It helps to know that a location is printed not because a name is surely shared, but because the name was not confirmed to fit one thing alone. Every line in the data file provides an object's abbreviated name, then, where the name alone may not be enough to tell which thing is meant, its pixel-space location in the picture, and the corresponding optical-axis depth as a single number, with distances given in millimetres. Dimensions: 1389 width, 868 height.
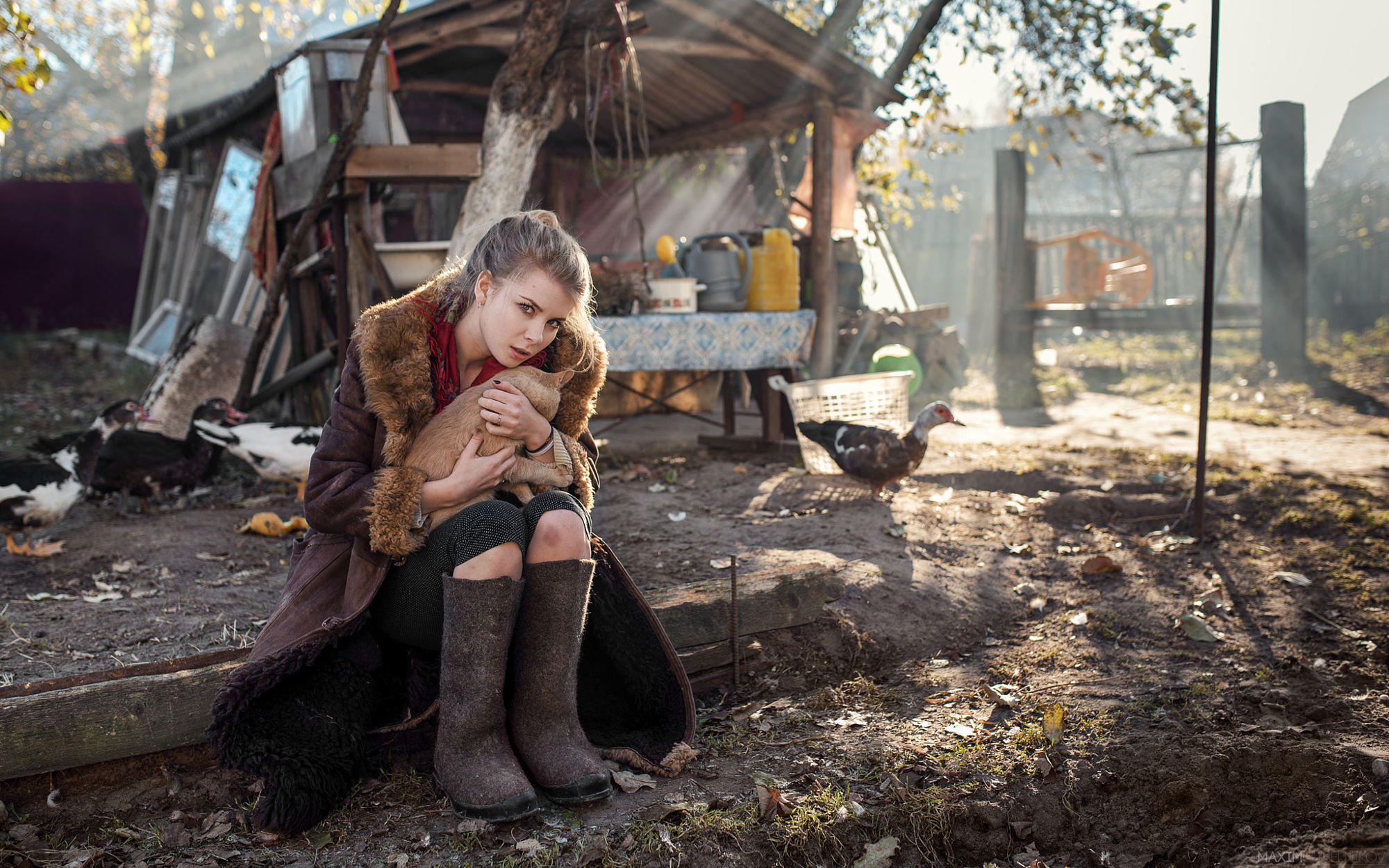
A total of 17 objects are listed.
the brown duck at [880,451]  4441
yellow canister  5551
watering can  5367
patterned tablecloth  5008
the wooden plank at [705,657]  2379
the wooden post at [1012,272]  9469
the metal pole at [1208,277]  3240
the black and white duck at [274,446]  4484
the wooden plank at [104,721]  1743
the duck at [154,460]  4387
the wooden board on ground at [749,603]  2404
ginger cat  1825
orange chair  10445
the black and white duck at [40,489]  3707
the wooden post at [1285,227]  8766
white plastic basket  4988
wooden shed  4547
